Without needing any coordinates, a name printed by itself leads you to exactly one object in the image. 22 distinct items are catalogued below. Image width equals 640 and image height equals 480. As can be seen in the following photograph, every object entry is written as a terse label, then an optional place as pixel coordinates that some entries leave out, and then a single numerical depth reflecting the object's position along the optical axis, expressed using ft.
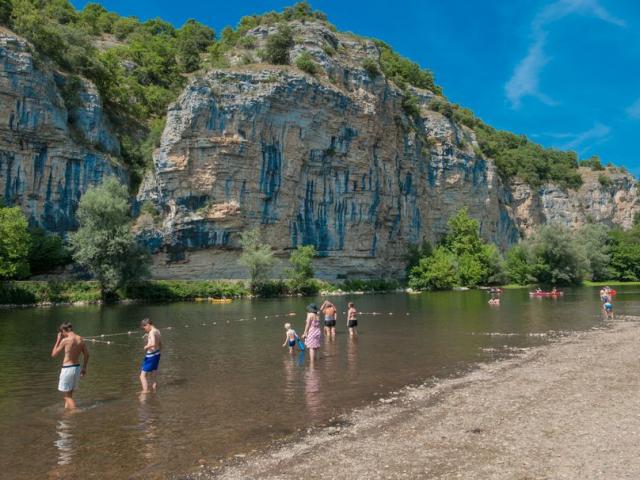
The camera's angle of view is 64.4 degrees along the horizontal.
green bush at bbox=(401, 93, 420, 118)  296.57
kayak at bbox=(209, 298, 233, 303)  166.03
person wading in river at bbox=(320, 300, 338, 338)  75.70
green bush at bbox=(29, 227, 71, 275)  169.07
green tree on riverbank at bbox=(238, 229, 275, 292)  189.57
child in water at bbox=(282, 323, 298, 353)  60.18
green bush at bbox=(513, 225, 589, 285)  249.55
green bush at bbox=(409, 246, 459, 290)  246.88
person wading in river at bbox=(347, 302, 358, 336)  79.41
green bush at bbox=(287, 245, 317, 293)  203.51
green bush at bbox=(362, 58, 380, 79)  257.55
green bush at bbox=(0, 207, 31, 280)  139.64
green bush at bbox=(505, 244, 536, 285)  262.88
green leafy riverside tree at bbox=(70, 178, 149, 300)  153.69
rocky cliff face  211.41
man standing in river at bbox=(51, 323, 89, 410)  36.94
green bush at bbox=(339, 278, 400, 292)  227.40
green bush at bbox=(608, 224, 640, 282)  295.89
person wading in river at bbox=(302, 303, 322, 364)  56.24
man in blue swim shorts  42.24
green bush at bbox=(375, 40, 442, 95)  362.53
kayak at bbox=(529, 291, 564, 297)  174.81
